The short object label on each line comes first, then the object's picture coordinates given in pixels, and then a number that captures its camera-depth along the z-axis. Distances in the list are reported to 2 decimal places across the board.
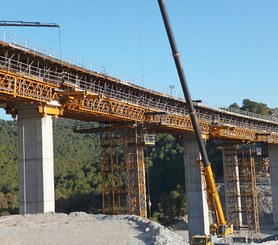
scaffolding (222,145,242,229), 66.19
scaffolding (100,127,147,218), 46.56
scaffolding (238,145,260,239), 67.12
